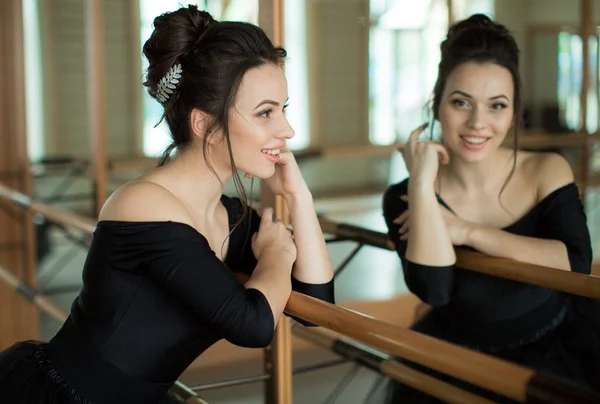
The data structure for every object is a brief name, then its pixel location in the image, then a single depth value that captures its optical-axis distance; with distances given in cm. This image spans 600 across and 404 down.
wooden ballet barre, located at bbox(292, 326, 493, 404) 298
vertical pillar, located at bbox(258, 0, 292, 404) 279
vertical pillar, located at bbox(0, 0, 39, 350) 574
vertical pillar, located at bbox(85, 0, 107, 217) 485
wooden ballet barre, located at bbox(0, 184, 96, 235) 325
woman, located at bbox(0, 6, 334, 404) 234
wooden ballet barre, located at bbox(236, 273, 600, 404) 190
